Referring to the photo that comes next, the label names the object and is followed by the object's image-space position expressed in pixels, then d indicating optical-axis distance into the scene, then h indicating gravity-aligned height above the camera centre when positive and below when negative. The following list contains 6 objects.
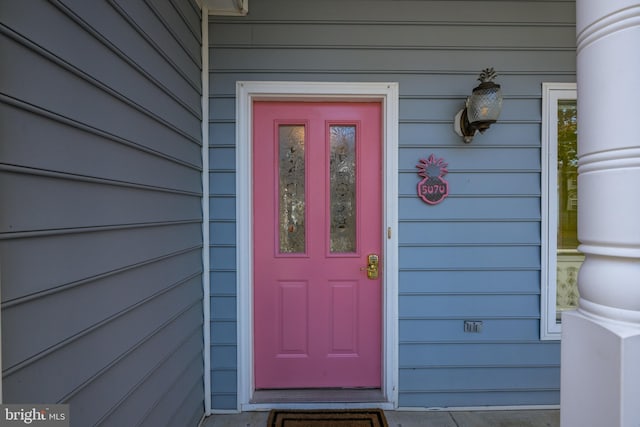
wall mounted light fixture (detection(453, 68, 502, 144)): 1.77 +0.61
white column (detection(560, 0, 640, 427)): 0.66 -0.01
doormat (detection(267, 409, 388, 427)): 1.82 -1.24
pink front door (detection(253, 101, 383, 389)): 2.04 -0.22
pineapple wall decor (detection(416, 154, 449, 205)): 1.97 +0.19
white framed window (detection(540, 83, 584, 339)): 1.98 +0.03
